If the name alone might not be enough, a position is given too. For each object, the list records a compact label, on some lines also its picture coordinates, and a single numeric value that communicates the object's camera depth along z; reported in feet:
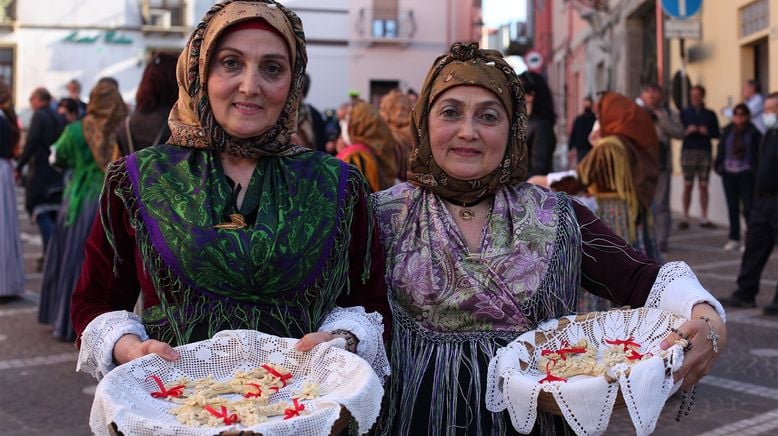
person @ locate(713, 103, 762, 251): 37.76
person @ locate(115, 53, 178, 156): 18.45
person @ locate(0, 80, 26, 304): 27.66
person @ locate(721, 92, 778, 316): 25.76
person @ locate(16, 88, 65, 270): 31.24
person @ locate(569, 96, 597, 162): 47.14
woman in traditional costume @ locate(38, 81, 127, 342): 22.53
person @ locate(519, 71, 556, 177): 24.47
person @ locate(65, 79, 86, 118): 53.86
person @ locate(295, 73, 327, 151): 22.03
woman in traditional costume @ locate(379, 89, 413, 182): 27.05
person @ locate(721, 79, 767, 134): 38.61
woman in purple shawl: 8.73
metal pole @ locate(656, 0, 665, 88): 51.52
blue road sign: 40.47
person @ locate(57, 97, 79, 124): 31.73
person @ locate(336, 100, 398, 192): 21.62
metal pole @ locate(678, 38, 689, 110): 44.29
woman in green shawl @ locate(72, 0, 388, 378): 7.58
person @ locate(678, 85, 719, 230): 42.60
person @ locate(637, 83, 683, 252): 36.45
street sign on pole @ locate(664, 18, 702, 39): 41.86
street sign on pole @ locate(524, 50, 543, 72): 68.44
